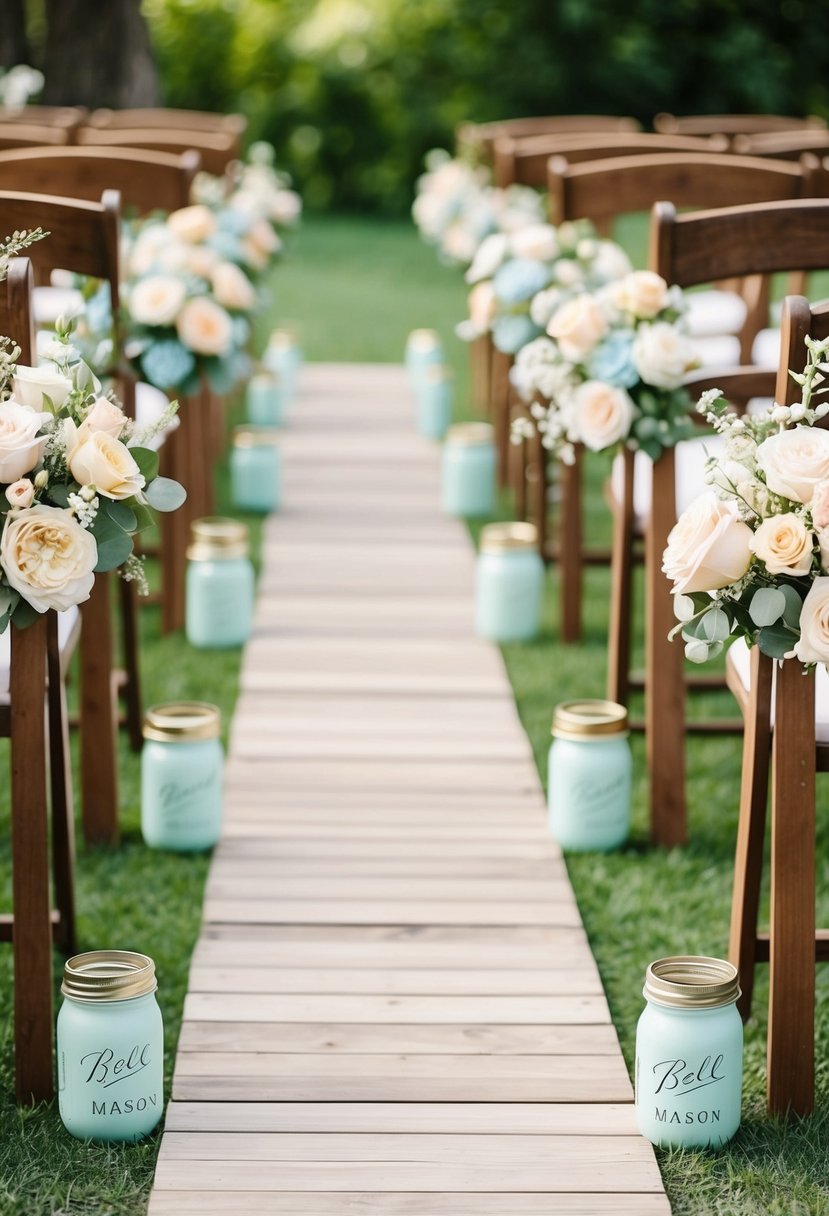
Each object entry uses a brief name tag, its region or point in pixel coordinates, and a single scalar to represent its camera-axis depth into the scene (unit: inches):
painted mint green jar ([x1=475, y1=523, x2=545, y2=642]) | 186.9
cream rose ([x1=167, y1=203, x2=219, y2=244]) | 183.0
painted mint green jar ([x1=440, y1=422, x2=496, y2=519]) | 236.5
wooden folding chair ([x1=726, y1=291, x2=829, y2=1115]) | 96.4
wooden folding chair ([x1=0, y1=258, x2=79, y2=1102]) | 96.9
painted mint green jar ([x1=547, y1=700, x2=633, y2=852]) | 132.7
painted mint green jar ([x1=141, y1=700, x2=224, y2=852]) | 131.3
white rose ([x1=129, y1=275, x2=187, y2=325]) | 171.5
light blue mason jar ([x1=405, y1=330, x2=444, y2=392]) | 315.0
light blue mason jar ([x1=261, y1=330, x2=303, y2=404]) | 309.0
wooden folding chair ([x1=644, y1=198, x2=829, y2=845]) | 118.7
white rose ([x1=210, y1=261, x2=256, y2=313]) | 184.4
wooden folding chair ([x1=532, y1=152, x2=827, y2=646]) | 158.9
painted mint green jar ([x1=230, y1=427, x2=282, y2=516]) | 238.4
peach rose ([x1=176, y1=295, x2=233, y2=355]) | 172.2
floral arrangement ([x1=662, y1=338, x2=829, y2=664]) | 89.0
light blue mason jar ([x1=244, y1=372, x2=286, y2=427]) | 287.9
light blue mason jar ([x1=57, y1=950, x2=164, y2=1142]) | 93.2
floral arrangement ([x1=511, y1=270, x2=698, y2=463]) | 135.0
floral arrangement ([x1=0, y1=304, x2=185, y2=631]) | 90.6
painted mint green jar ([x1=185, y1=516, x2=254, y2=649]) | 180.4
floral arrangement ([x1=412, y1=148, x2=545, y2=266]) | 239.8
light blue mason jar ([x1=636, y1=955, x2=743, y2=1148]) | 93.5
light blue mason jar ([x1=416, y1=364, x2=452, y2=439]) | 285.6
